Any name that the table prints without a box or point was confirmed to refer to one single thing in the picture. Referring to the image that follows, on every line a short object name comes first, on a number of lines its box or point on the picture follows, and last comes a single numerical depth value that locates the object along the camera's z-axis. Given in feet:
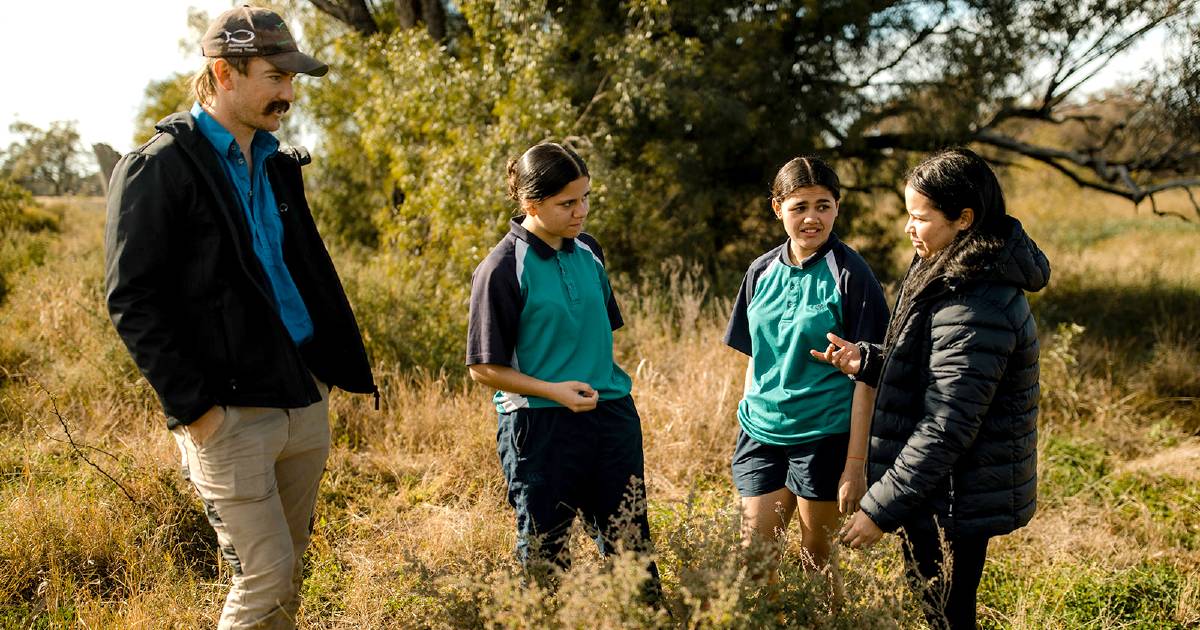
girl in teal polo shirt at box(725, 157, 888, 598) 8.55
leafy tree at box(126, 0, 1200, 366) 25.02
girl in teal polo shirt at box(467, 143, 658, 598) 8.22
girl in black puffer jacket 7.13
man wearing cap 6.89
